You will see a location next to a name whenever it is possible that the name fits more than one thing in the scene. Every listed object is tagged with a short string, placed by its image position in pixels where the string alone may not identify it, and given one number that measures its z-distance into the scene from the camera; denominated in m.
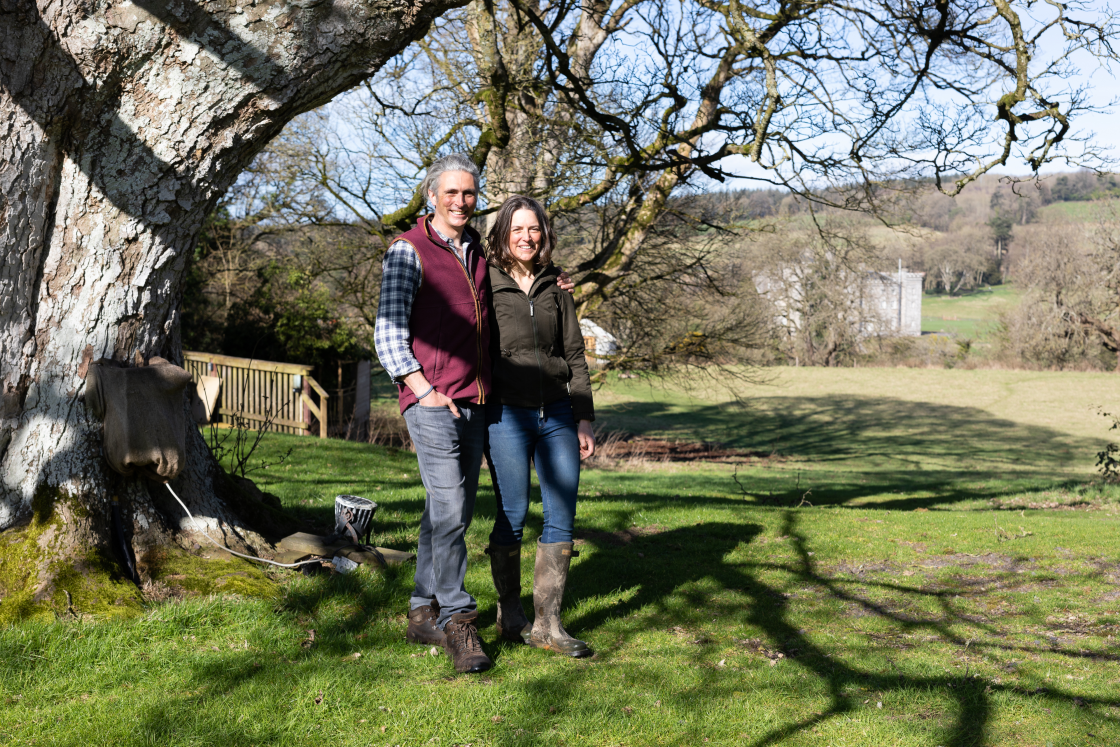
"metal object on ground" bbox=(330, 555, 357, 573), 4.38
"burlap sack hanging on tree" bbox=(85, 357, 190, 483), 3.68
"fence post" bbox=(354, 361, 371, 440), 18.44
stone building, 46.98
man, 3.34
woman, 3.61
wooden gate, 15.17
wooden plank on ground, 4.46
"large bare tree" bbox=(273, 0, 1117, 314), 7.58
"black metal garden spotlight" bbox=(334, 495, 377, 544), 4.85
